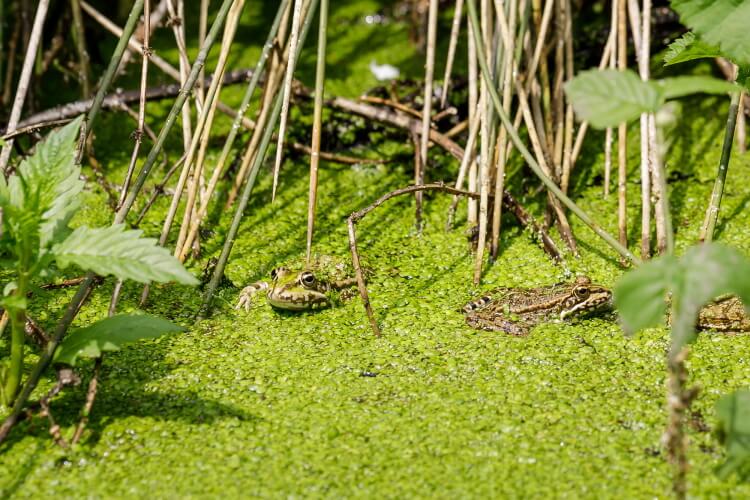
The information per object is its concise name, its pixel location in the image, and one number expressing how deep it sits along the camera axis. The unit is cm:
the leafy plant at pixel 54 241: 309
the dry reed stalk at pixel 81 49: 613
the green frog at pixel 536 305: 447
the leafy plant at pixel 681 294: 254
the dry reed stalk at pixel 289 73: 438
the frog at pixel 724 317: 432
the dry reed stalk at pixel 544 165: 519
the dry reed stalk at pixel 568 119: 548
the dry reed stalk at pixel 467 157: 535
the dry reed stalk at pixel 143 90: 434
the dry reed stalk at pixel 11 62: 633
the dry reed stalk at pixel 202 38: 515
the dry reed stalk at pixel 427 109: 545
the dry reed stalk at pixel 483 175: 488
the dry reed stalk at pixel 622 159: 507
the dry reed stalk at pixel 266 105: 515
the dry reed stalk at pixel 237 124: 459
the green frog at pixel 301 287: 452
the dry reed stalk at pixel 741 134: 605
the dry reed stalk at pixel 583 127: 539
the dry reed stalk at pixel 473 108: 538
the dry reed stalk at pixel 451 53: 567
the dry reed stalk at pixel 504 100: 488
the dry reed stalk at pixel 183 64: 490
